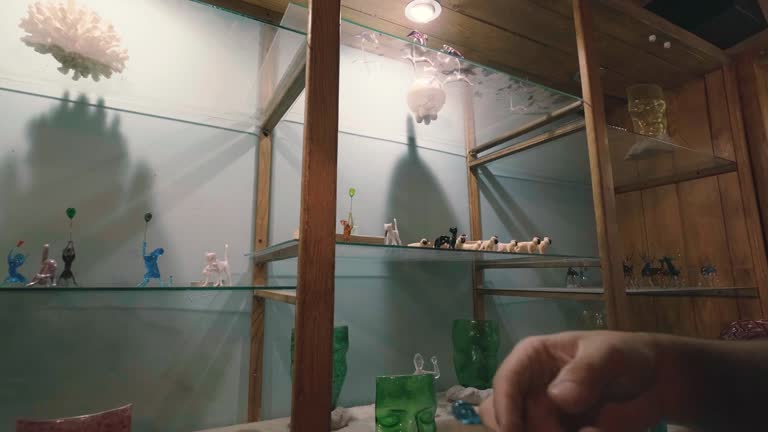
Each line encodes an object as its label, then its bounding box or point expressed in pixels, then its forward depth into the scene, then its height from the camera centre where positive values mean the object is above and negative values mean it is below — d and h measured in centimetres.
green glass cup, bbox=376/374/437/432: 75 -24
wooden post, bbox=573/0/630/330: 89 +24
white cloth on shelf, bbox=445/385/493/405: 99 -31
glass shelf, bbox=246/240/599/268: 77 +6
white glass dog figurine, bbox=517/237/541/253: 105 +9
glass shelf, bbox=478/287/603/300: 99 -4
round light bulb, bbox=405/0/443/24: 110 +78
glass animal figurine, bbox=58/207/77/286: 73 +4
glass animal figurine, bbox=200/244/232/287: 89 +3
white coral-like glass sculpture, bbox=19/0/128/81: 74 +49
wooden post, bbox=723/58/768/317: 128 +44
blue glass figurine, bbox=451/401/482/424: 85 -31
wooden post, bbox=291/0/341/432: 55 +8
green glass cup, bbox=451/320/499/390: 106 -20
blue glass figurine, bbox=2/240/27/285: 71 +3
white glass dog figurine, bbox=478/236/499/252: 99 +9
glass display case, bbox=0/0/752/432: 82 +20
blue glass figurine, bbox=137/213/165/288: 82 +4
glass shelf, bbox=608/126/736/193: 124 +41
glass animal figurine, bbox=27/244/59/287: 70 +2
